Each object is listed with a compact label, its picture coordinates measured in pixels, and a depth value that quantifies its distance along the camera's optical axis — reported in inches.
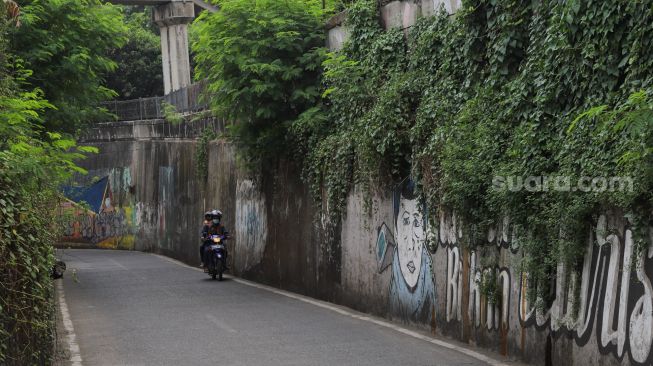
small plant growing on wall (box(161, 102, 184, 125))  1304.1
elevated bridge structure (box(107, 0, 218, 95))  1662.2
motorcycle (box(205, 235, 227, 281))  890.7
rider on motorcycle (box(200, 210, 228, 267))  901.2
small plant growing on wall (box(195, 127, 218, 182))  1096.2
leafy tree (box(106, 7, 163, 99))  2042.3
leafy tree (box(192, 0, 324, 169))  734.5
